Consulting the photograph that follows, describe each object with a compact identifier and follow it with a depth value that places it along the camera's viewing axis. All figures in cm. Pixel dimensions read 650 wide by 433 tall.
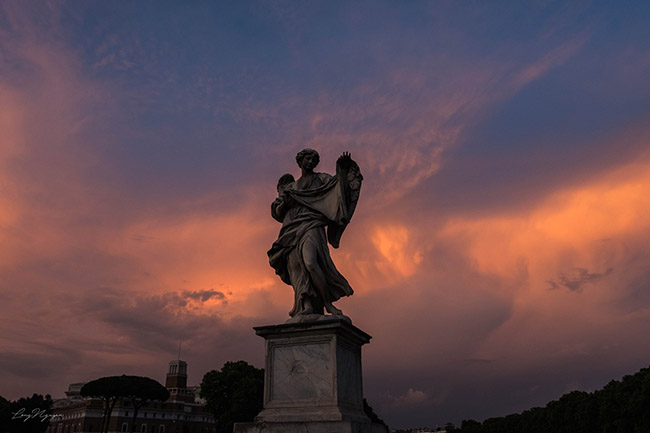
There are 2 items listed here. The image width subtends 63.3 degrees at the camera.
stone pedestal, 798
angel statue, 934
